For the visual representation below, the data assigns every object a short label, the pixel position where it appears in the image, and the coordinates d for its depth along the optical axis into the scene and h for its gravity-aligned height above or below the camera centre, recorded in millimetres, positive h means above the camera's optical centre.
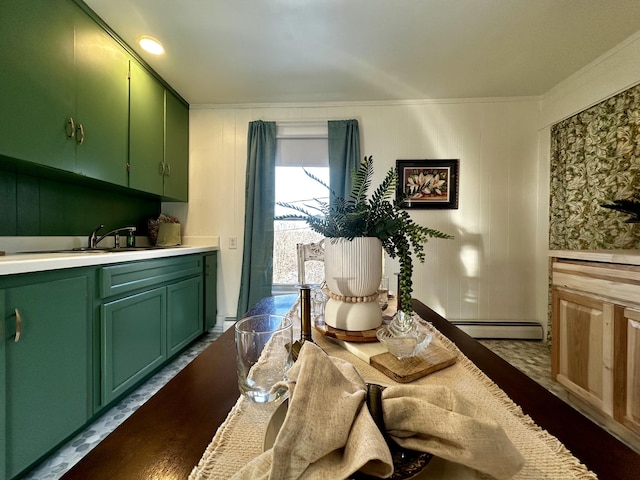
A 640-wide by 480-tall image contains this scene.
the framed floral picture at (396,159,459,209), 2703 +605
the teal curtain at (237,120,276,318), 2693 +207
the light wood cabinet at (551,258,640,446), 1304 -535
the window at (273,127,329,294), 2791 +484
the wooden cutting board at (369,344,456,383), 612 -307
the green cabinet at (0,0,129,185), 1276 +824
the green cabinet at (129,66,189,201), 2102 +868
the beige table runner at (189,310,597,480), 378 -331
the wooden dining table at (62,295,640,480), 403 -349
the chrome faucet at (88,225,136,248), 1974 -17
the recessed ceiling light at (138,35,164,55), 1904 +1404
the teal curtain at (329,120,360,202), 2639 +866
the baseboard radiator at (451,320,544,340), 2646 -899
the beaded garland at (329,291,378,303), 813 -185
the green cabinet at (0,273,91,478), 1063 -576
